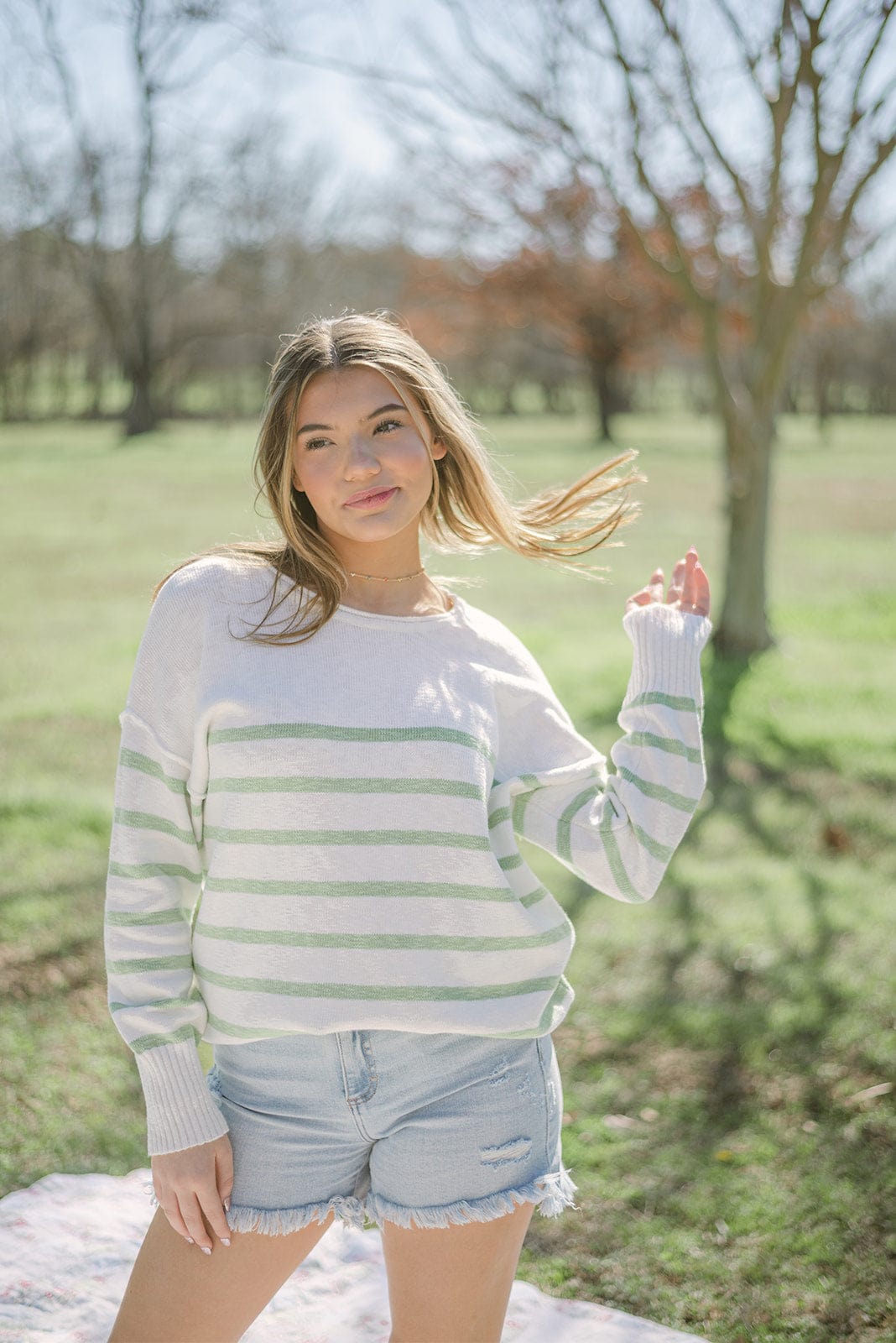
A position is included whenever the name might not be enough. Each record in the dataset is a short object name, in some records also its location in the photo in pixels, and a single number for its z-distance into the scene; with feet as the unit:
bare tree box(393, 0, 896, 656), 19.26
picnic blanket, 7.48
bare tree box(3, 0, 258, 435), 62.95
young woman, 5.14
